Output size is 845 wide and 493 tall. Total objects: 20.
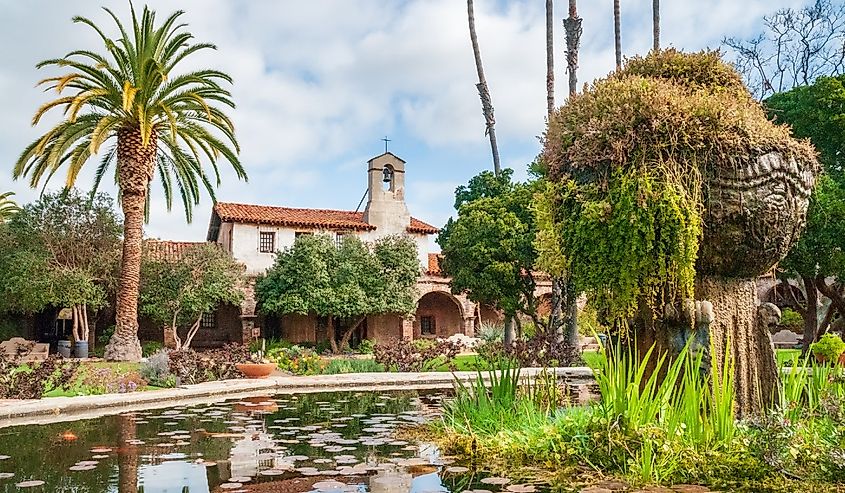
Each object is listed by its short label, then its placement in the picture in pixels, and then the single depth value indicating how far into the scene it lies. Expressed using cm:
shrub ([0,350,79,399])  1005
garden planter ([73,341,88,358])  2305
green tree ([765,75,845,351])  1980
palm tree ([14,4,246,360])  1950
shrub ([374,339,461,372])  1576
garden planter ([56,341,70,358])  2425
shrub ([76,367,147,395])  1107
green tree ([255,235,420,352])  2642
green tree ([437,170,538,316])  2236
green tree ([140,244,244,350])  2520
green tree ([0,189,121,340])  2295
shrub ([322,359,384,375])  1553
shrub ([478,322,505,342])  2663
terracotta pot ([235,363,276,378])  1319
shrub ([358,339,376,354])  2708
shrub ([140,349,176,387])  1230
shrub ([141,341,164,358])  2549
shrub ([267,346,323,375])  1494
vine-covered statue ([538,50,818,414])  576
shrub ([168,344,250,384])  1262
